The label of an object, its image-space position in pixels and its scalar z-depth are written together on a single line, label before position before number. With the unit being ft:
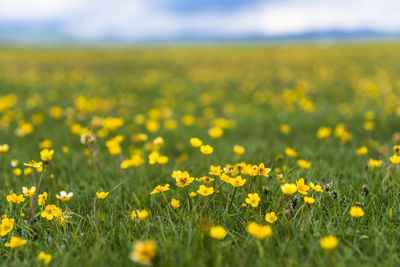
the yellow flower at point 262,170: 5.07
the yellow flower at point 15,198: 5.05
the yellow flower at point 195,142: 5.36
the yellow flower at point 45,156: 5.10
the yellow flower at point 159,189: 5.02
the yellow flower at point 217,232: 4.52
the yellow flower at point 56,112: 8.41
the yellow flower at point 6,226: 4.90
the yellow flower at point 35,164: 5.07
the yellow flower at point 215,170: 5.13
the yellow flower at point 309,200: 4.77
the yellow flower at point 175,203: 4.99
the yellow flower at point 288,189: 4.78
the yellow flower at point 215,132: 6.05
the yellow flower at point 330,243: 4.44
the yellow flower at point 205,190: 4.95
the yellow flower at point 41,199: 5.08
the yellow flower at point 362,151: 5.71
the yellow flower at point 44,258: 4.63
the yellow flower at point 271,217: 4.80
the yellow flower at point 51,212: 4.96
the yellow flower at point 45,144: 5.87
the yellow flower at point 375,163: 5.34
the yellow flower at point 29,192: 5.03
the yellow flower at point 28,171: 5.58
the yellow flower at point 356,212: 4.63
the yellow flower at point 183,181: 4.98
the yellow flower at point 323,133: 6.15
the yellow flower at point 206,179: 5.08
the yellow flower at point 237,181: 4.97
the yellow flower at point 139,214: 4.85
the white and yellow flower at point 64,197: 4.91
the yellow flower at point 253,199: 4.93
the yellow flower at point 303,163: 5.56
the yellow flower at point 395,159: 5.12
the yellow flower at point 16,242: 4.66
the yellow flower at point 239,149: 5.57
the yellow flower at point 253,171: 5.06
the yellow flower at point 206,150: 5.25
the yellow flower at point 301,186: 4.97
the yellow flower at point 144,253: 4.34
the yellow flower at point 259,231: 4.47
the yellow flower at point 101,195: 4.94
